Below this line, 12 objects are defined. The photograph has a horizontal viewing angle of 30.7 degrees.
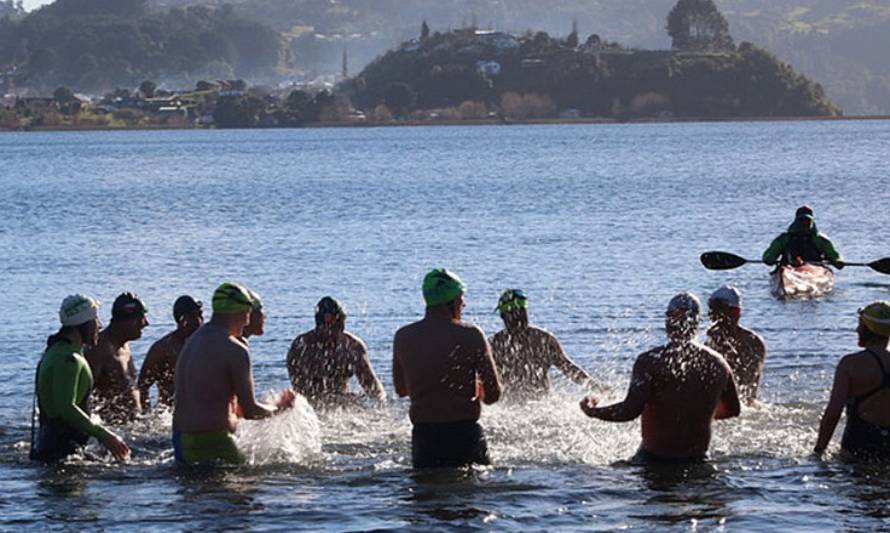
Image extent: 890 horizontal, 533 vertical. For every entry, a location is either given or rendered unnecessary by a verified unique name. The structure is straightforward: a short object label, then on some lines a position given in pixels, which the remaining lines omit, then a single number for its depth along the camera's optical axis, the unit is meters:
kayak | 30.48
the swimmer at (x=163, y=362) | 16.95
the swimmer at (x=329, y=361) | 17.31
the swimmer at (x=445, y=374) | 12.96
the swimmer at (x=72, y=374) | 13.62
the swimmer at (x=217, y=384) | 12.99
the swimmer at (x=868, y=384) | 13.46
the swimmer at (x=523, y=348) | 17.39
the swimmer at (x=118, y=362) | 16.09
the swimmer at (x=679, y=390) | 12.97
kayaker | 26.92
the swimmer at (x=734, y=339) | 16.64
